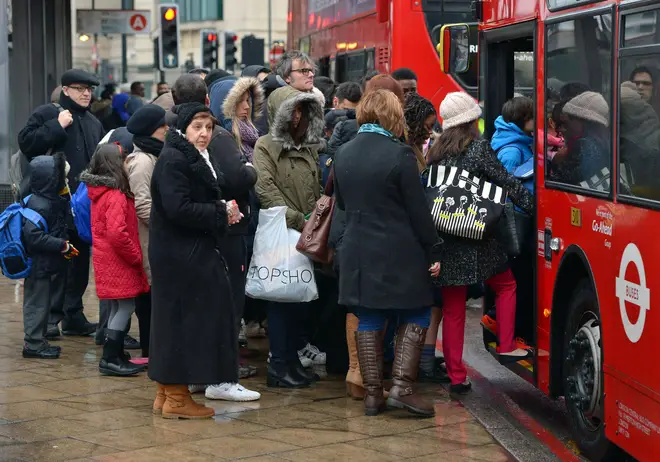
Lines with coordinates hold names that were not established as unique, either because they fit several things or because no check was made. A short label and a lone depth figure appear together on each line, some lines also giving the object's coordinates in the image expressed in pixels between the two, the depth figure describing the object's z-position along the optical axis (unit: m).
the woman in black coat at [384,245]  12.31
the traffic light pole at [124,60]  60.44
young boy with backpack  15.30
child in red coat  14.35
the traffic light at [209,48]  56.39
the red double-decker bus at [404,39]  25.82
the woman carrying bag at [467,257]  13.17
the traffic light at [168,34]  45.57
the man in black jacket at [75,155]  17.04
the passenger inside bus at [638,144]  9.47
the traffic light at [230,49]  56.94
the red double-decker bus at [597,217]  9.59
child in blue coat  13.99
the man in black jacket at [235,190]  12.80
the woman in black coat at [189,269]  11.93
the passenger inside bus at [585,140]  10.71
